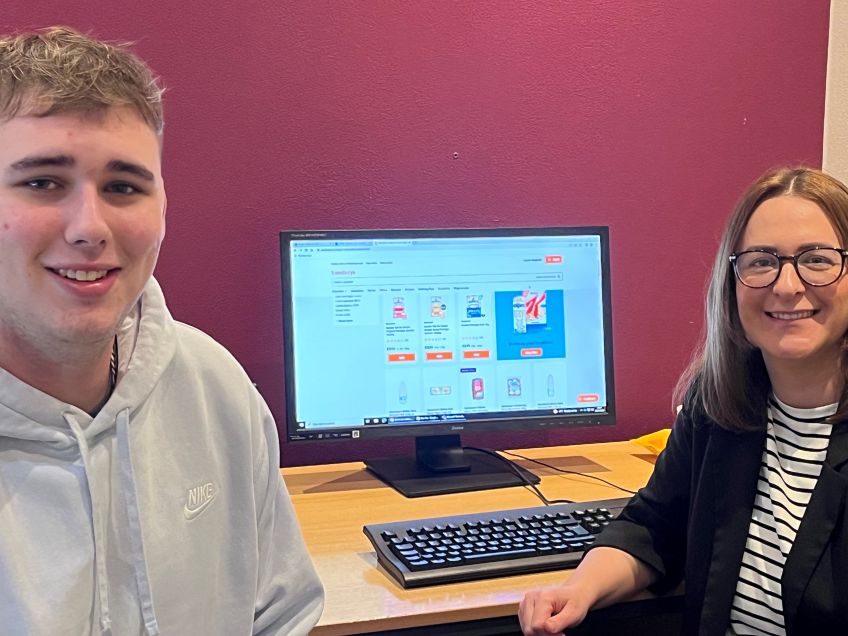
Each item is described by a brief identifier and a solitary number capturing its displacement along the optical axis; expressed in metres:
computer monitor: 1.89
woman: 1.41
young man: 1.02
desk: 1.35
